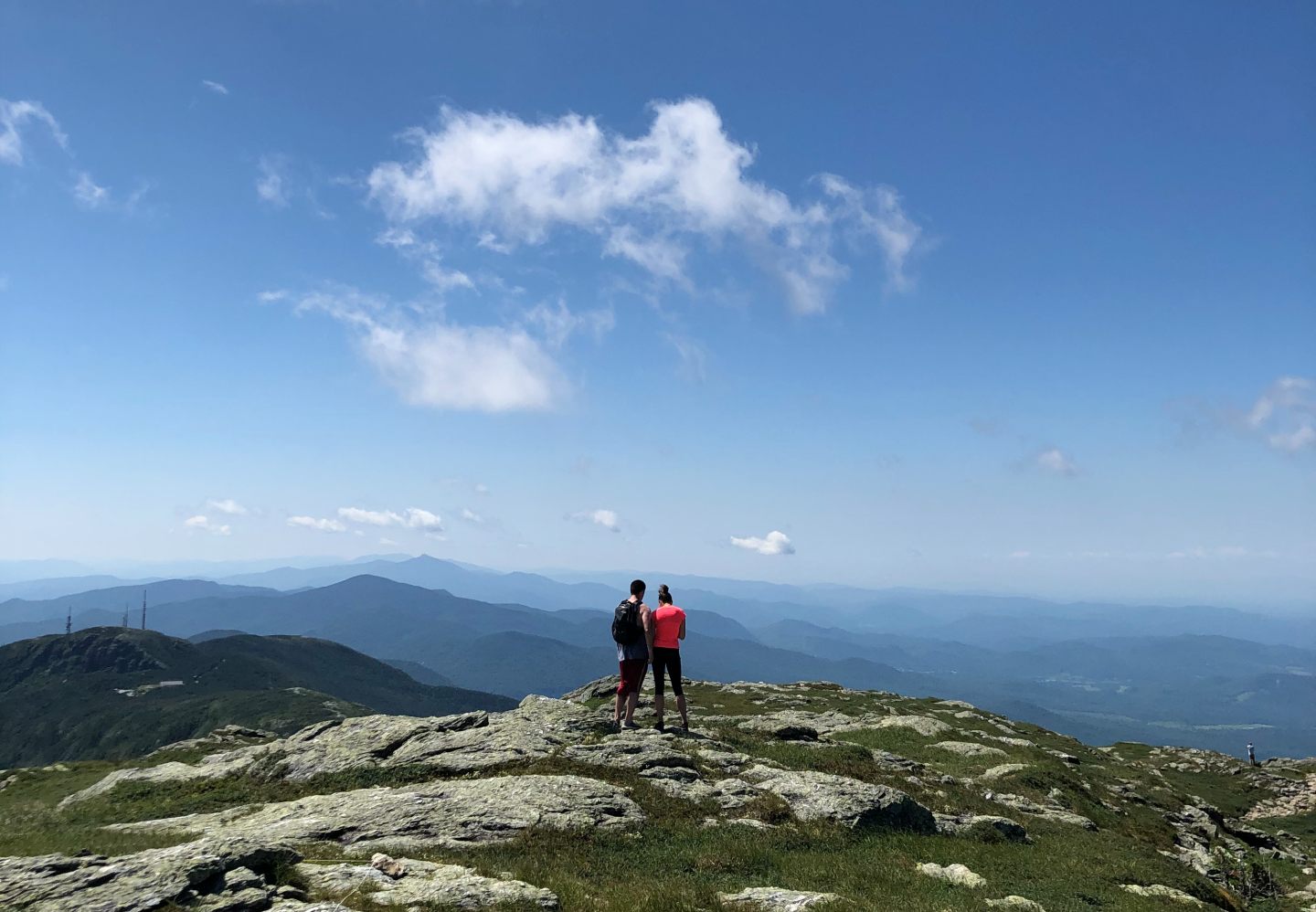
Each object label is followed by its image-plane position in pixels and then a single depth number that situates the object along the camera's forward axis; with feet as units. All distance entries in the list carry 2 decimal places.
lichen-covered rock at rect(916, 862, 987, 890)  58.34
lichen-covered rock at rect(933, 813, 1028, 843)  76.02
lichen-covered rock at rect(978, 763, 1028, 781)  127.16
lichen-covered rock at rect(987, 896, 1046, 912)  52.70
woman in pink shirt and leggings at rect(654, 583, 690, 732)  87.97
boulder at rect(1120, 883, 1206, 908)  64.54
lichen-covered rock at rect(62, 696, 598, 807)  87.20
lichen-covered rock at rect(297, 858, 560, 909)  40.73
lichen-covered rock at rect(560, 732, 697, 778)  81.05
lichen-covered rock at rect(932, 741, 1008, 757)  147.78
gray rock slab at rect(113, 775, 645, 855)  59.36
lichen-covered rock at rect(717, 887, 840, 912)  45.60
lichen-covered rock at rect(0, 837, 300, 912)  35.76
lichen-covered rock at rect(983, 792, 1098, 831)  98.89
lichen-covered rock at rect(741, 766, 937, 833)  70.18
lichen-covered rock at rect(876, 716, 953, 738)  169.33
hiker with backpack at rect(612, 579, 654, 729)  87.25
